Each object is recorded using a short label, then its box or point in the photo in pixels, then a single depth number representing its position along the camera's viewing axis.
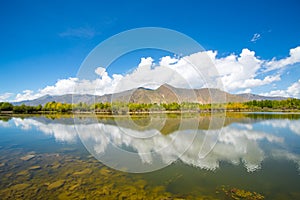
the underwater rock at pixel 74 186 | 7.74
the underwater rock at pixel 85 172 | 9.57
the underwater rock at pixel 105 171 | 9.51
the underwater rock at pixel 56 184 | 7.91
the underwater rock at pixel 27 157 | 12.54
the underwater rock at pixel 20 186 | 7.84
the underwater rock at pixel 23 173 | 9.56
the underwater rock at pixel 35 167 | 10.53
